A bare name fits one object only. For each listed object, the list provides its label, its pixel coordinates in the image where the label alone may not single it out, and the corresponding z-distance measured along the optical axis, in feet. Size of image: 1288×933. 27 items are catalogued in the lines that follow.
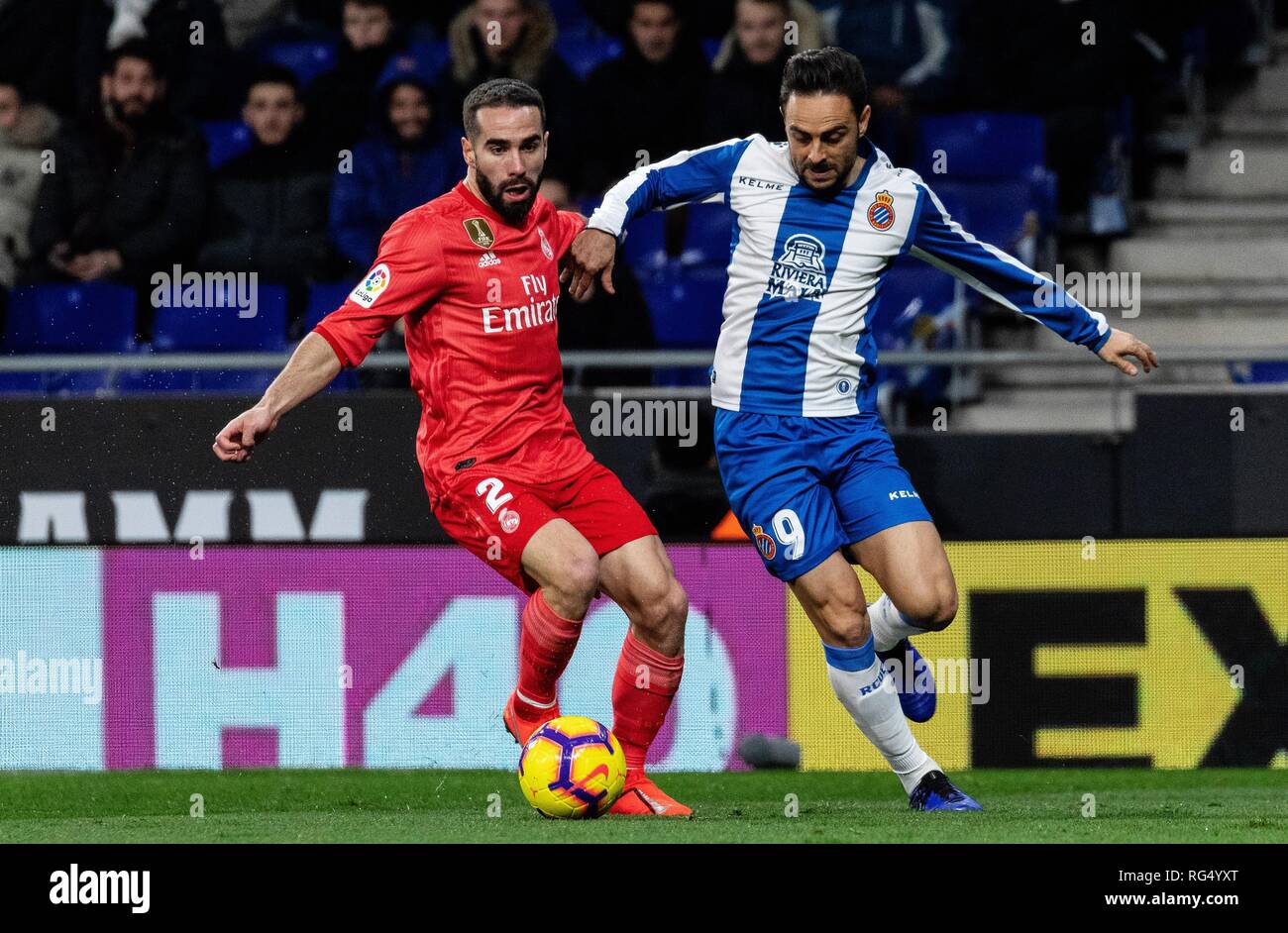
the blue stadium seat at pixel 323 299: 31.78
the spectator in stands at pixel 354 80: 34.40
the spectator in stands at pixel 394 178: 32.96
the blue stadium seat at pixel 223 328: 31.45
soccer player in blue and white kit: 19.72
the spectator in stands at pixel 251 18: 38.22
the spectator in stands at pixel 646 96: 33.27
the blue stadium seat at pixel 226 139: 35.76
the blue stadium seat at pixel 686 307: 31.86
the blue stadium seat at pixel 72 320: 32.19
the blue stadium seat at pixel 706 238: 33.17
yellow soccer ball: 18.62
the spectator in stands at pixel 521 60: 33.63
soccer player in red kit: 19.51
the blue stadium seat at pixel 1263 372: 29.66
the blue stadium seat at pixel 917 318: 30.32
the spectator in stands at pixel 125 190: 32.65
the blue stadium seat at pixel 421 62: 35.76
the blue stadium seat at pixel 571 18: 37.96
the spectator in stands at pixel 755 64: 32.58
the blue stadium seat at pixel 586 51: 37.04
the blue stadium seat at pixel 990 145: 34.47
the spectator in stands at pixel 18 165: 33.65
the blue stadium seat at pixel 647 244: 33.01
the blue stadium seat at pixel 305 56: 37.68
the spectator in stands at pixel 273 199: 32.42
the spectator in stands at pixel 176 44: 36.40
